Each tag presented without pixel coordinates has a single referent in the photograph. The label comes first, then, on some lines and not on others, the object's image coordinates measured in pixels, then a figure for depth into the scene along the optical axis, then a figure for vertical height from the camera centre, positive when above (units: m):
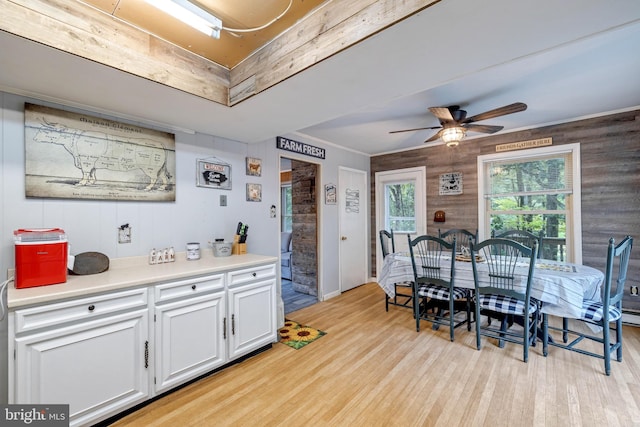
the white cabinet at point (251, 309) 2.29 -0.86
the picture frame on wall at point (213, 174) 2.73 +0.42
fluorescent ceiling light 1.26 +0.98
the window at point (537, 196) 3.42 +0.20
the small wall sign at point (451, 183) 4.19 +0.43
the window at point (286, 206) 6.95 +0.17
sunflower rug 2.75 -1.32
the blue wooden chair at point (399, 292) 3.58 -1.31
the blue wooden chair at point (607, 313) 2.10 -0.85
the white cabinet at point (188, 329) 1.89 -0.87
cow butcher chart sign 1.88 +0.44
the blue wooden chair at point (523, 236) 3.25 -0.34
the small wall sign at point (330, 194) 4.23 +0.29
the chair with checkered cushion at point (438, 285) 2.77 -0.80
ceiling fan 2.60 +0.93
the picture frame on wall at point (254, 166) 3.17 +0.55
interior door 4.53 -0.26
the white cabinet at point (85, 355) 1.42 -0.81
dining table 2.23 -0.64
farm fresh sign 3.51 +0.90
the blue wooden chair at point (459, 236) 3.69 -0.37
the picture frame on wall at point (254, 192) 3.18 +0.24
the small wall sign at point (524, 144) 3.51 +0.89
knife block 2.87 -0.37
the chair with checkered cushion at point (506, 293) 2.31 -0.74
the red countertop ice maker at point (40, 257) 1.58 -0.25
